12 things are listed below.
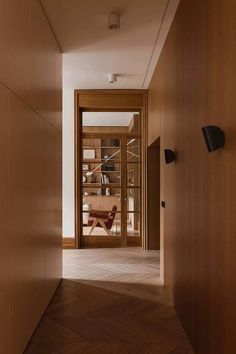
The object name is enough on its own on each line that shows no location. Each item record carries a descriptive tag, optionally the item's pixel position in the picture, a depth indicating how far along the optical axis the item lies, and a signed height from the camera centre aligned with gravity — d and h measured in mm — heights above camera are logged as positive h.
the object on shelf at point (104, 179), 7048 +93
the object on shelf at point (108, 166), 7062 +360
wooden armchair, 7023 -729
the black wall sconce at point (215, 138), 2021 +270
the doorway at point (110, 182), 7020 +33
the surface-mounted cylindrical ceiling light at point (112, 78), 5772 +1790
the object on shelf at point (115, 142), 7064 +855
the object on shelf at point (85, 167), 7039 +342
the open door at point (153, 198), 6781 -294
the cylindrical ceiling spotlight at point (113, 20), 3691 +1771
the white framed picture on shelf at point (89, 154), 7055 +610
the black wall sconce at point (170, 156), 3609 +294
